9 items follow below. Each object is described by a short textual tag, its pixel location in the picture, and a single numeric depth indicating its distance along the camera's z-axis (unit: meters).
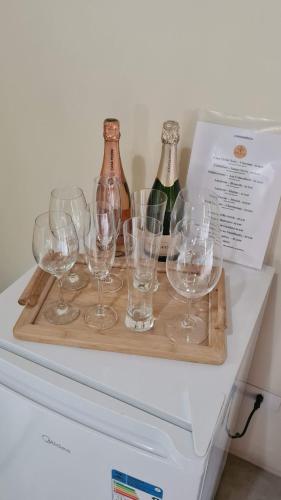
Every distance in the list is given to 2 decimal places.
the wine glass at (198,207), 0.90
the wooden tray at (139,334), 0.71
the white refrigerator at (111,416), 0.61
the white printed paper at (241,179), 0.86
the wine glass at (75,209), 0.89
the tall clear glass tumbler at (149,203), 0.91
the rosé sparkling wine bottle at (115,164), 0.87
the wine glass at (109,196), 0.91
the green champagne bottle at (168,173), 0.83
